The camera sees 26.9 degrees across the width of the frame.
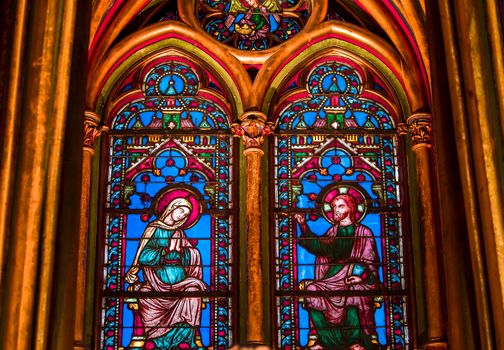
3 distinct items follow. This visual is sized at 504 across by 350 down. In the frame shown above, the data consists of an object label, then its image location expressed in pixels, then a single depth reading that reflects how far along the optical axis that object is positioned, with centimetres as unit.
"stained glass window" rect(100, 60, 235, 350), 845
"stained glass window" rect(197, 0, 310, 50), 945
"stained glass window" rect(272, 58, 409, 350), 846
